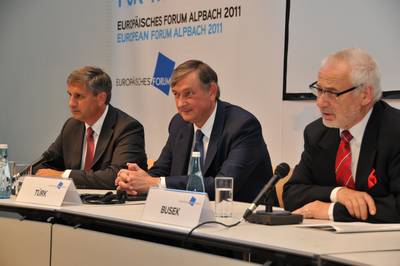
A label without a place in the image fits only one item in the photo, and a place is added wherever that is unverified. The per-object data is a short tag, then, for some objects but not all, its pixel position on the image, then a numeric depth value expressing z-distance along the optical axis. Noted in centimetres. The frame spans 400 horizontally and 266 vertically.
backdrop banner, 476
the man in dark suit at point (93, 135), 405
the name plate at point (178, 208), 240
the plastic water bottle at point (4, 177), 330
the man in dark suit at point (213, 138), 346
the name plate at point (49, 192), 303
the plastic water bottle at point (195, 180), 303
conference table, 196
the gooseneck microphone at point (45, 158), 367
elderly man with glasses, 277
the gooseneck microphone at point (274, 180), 241
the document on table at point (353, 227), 227
